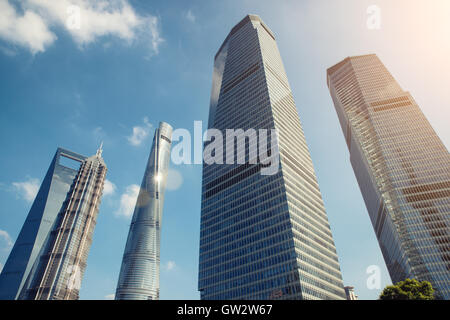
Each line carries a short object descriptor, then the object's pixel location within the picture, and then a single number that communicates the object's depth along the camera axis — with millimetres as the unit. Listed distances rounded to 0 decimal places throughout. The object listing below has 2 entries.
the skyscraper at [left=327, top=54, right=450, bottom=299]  125875
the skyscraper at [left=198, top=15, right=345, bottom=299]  89125
